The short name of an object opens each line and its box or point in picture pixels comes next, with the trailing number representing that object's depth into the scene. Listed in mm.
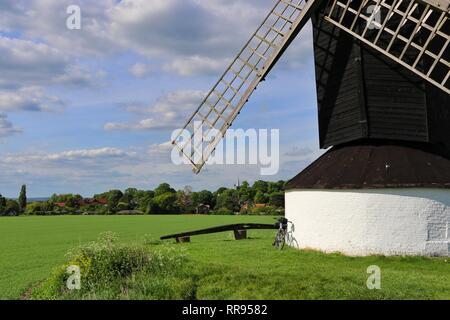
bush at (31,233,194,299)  10656
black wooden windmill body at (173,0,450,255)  16797
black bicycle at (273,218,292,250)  20359
